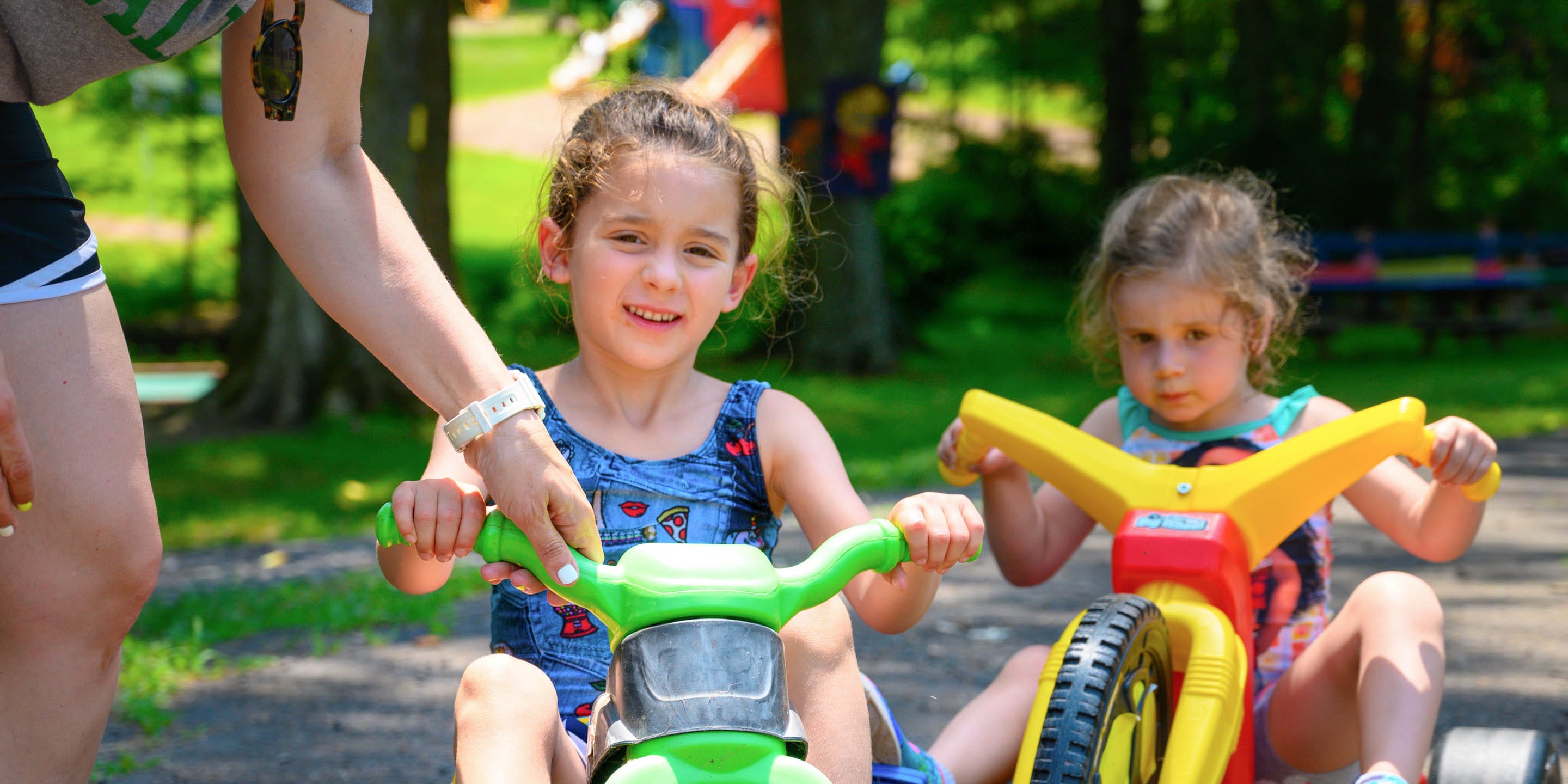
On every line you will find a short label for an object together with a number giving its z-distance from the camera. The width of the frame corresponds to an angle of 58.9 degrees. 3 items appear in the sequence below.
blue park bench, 12.57
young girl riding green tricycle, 1.94
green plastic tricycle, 1.34
